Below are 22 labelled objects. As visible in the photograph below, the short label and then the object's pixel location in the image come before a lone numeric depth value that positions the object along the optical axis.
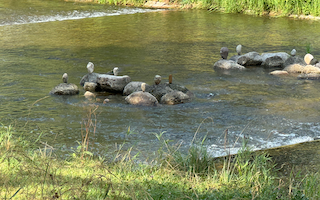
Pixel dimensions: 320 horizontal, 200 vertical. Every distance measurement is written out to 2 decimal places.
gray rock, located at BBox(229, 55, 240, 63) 19.14
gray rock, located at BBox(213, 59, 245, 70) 18.02
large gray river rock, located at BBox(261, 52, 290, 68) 18.58
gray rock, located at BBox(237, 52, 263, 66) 18.64
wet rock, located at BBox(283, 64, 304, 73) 17.24
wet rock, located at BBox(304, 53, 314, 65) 17.34
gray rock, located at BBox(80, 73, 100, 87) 15.21
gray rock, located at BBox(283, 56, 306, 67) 17.88
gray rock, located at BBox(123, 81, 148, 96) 14.20
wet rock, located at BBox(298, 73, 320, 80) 16.48
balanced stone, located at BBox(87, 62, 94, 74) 15.24
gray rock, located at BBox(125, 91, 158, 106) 13.16
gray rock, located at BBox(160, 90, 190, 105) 13.33
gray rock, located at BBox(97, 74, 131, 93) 14.62
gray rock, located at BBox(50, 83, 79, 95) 14.12
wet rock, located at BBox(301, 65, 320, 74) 16.73
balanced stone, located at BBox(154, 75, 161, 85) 13.92
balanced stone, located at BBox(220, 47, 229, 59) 18.56
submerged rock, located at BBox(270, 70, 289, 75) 17.20
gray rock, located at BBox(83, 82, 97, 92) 14.71
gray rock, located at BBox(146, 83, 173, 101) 13.76
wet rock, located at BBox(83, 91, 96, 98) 14.13
